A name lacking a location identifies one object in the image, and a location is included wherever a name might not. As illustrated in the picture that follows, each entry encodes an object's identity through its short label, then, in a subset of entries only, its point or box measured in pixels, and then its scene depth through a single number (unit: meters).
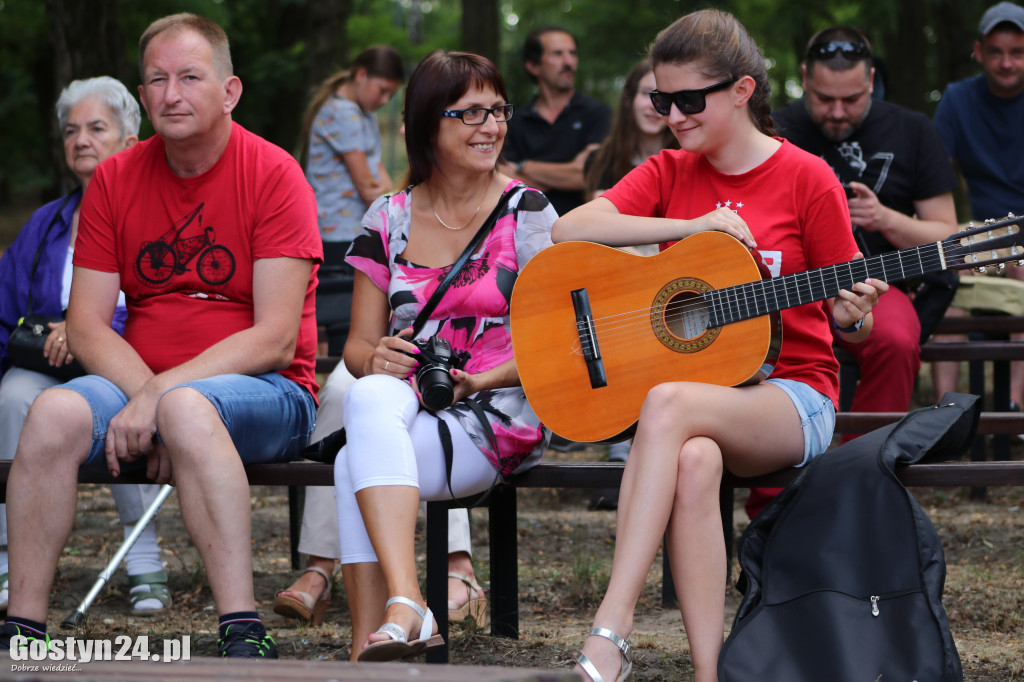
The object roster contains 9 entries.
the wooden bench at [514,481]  5.95
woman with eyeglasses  5.77
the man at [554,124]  13.56
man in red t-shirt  6.20
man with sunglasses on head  8.66
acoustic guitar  5.78
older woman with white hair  7.93
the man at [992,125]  10.80
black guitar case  5.31
